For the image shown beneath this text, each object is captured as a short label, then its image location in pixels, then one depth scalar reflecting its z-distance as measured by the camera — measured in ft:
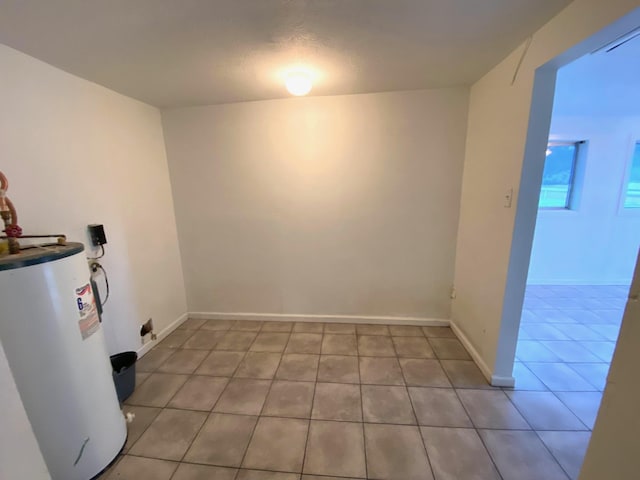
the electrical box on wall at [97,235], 6.28
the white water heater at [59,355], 3.55
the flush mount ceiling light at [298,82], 6.23
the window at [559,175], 12.09
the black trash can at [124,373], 5.96
